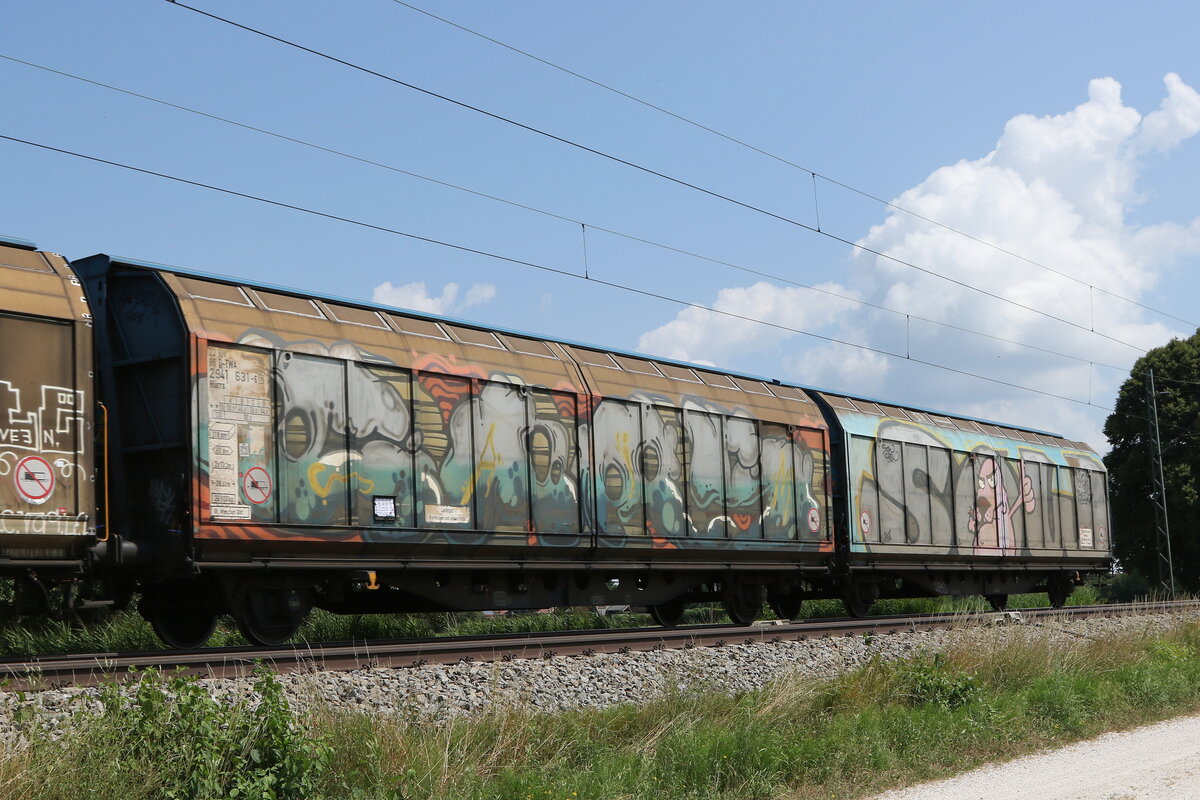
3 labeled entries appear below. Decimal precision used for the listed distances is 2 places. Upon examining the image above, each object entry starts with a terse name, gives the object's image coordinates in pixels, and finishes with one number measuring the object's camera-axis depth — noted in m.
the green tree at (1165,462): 40.44
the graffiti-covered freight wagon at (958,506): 19.75
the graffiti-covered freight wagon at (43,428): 9.52
